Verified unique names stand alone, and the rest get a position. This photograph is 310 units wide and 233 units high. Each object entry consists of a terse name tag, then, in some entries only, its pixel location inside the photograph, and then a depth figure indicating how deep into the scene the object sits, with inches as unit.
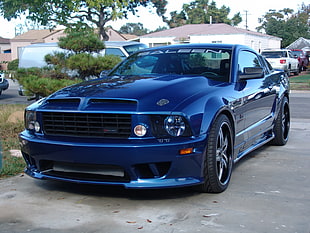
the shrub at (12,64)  1633.9
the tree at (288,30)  2433.6
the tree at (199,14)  2753.4
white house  1706.4
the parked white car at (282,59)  1034.7
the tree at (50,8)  500.4
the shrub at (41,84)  346.0
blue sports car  167.9
